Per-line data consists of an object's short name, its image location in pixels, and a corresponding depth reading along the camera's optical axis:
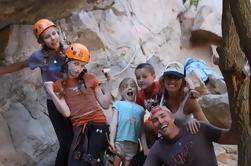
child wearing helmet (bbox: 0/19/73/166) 3.77
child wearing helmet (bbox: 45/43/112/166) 3.65
